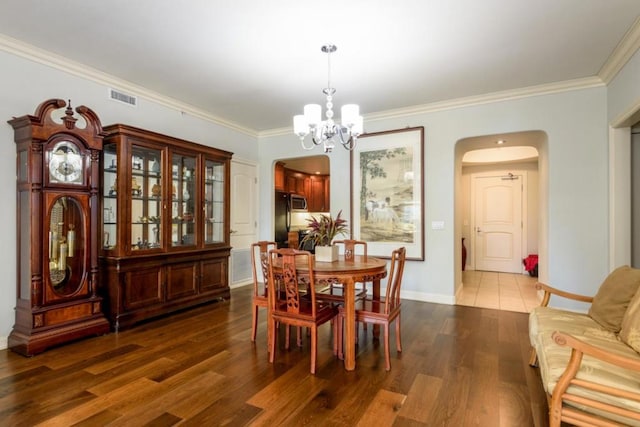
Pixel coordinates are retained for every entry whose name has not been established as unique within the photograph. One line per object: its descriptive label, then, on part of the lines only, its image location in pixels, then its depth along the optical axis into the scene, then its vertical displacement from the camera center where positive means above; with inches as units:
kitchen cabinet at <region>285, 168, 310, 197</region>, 303.6 +30.6
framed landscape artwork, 185.2 +13.0
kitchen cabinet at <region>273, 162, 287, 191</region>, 271.9 +31.1
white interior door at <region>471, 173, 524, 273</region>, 280.1 -7.6
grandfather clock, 113.7 -4.9
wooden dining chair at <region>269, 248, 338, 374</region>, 100.4 -30.4
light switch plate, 179.9 -6.4
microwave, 285.6 +10.0
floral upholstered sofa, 59.3 -30.9
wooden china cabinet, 138.9 -4.5
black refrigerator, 255.6 -3.3
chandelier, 117.9 +33.2
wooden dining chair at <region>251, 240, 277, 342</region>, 118.5 -31.2
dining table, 101.7 -20.9
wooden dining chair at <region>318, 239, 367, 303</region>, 120.6 -30.3
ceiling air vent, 149.2 +54.2
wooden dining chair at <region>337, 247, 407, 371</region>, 104.0 -31.6
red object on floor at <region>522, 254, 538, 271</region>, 258.7 -38.5
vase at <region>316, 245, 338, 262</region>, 122.8 -14.7
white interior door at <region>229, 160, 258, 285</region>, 217.0 -2.0
